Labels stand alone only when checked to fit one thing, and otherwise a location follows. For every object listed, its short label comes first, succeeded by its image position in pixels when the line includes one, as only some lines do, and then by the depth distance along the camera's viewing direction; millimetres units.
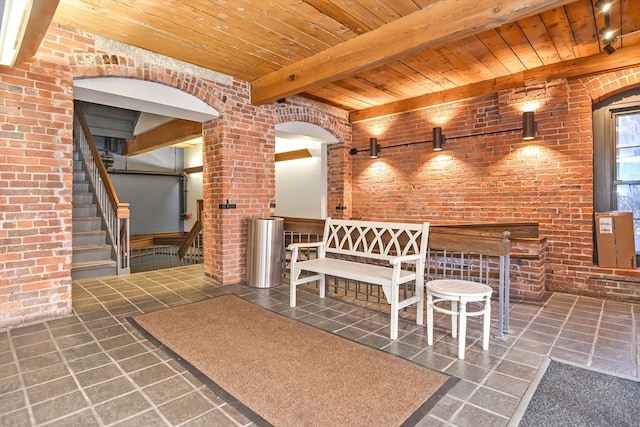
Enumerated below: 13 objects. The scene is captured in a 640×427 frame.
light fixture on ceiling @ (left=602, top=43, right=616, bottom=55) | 3481
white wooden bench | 2926
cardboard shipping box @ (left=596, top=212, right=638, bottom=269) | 3881
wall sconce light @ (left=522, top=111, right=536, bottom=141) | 4301
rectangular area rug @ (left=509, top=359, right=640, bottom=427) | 1787
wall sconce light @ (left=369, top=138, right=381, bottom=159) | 6023
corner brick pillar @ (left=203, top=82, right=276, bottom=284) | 4570
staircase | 4820
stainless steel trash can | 4438
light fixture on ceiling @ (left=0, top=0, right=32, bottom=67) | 1991
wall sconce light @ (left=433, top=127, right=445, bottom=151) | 5191
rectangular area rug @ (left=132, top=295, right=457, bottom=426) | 1833
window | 4008
